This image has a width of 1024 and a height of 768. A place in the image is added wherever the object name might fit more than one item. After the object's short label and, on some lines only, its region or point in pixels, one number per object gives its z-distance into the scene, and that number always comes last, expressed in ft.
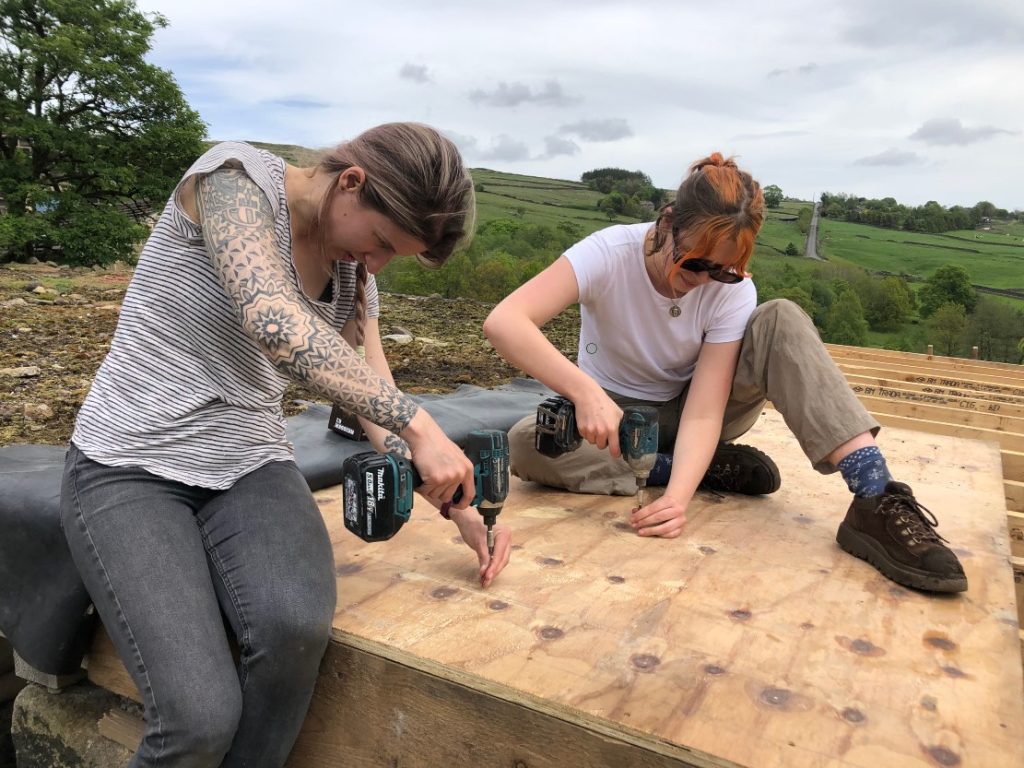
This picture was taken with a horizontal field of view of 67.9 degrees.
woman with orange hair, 6.83
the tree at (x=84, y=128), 67.05
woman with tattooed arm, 4.72
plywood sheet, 4.37
